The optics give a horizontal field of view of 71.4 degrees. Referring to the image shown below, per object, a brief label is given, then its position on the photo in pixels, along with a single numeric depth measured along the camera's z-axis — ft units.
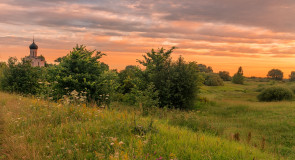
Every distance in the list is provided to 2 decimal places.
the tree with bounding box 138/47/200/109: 73.10
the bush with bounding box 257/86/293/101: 100.68
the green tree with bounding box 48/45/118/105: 54.24
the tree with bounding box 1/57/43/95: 71.51
